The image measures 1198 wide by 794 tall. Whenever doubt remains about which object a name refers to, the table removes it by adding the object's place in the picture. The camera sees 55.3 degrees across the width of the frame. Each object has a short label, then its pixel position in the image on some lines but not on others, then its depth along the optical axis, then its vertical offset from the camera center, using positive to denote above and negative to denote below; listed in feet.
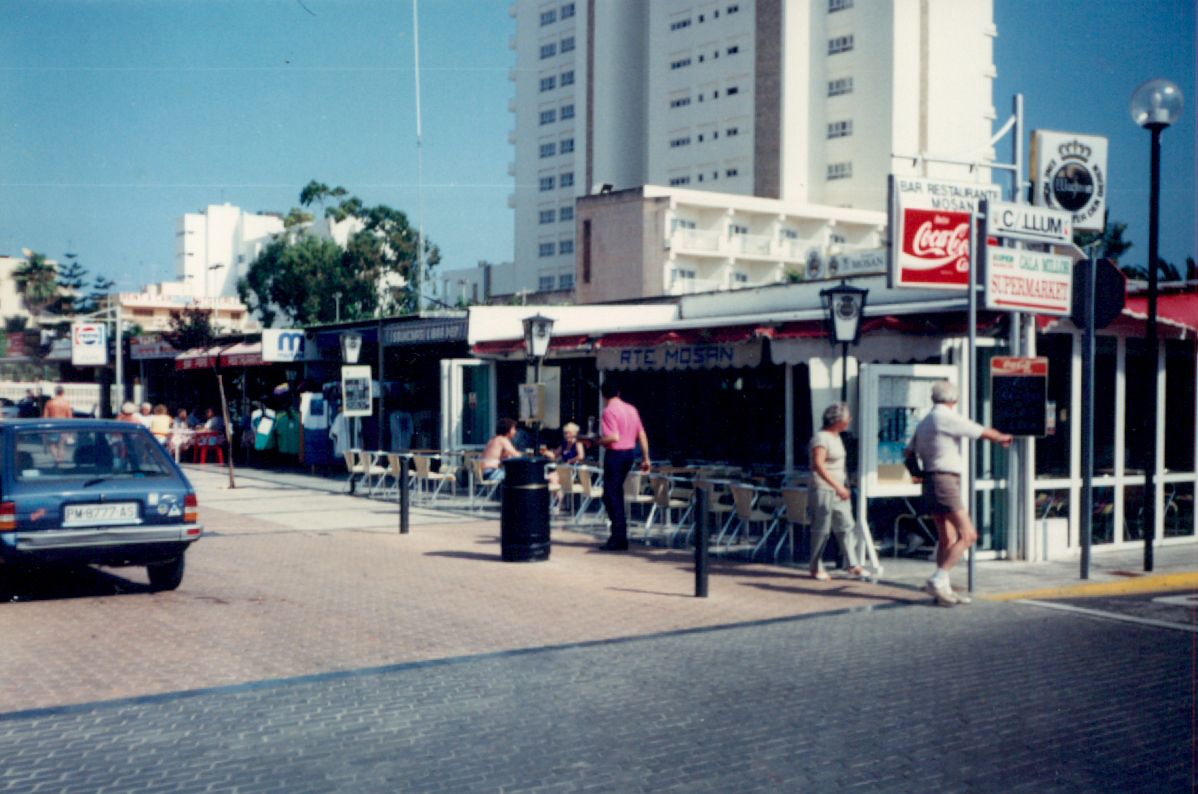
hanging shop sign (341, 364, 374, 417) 61.57 -0.29
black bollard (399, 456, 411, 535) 45.01 -4.53
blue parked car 28.71 -2.97
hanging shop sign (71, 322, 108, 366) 100.53 +3.57
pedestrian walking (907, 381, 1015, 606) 30.94 -2.56
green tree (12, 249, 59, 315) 278.26 +25.07
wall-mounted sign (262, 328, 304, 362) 77.97 +2.82
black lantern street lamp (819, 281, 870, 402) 36.24 +2.53
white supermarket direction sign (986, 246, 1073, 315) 34.60 +3.43
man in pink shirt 39.88 -2.12
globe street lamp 35.50 +8.45
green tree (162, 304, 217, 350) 101.76 +5.19
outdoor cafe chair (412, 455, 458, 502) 55.88 -4.25
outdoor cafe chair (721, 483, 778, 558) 38.73 -3.96
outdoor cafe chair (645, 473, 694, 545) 43.19 -4.30
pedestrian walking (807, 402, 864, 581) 34.14 -2.75
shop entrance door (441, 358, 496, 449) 64.54 -0.91
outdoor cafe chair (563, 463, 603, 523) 47.21 -4.20
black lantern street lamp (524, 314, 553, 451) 48.60 +2.26
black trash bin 37.37 -4.03
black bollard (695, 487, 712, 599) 31.22 -4.26
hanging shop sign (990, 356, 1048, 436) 33.32 -0.07
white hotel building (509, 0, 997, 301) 217.15 +54.66
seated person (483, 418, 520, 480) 49.88 -2.60
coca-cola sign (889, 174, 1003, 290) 34.63 +4.81
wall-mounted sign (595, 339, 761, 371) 45.16 +1.37
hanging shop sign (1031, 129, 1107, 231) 37.93 +7.33
